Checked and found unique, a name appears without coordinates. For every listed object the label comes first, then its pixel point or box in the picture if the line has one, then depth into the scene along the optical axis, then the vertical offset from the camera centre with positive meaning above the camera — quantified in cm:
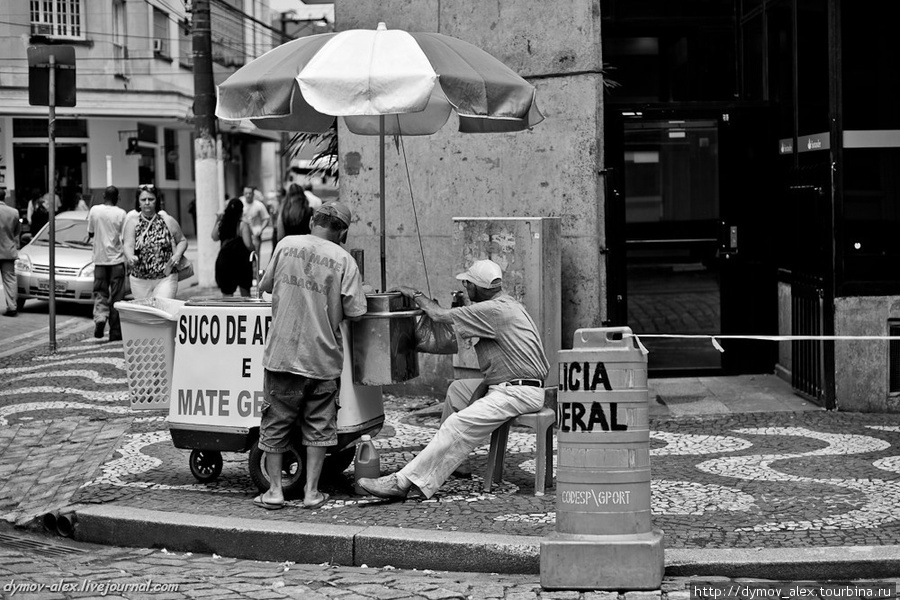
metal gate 991 -75
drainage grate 650 -155
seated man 700 -75
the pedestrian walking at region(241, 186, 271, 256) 1938 +66
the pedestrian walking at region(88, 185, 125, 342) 1428 -11
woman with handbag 1223 +2
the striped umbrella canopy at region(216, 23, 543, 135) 704 +101
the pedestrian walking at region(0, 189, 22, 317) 1628 +16
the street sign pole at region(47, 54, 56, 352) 1341 +90
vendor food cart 720 -69
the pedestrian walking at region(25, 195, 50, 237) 2631 +95
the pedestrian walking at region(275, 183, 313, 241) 722 +23
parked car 1700 -22
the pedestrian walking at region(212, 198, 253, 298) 1435 +1
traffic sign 1338 +201
